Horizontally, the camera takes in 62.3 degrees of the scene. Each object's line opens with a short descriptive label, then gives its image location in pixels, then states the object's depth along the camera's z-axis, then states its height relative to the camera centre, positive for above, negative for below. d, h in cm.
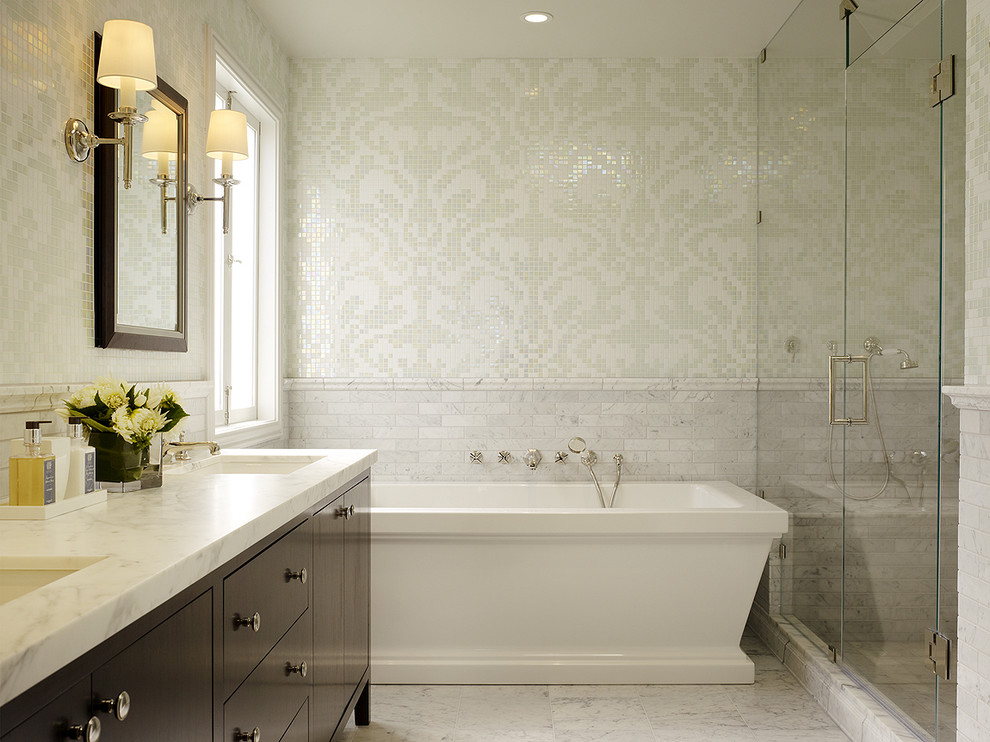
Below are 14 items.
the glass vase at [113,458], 177 -20
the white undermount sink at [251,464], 248 -30
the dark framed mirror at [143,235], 215 +37
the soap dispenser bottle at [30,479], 147 -21
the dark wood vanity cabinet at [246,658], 96 -48
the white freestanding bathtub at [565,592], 308 -86
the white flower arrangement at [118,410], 177 -10
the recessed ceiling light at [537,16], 348 +151
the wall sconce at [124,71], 190 +69
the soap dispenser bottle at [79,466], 159 -20
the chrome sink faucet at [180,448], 210 -22
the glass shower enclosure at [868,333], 224 +13
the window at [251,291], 348 +34
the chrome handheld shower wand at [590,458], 386 -44
